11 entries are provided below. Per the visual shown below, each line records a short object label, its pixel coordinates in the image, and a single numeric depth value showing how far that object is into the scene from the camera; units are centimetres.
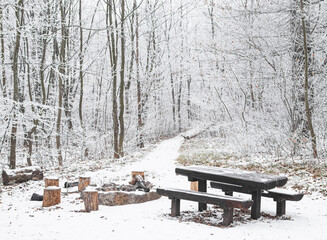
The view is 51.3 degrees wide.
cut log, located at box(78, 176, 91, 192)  771
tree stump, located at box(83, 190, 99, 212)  585
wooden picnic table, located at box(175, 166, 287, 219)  508
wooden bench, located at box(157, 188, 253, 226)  477
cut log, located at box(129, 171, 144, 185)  790
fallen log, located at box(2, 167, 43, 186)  947
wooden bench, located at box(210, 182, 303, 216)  554
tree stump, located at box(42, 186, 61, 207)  645
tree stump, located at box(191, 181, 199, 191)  746
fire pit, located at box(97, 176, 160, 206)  658
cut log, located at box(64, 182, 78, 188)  836
